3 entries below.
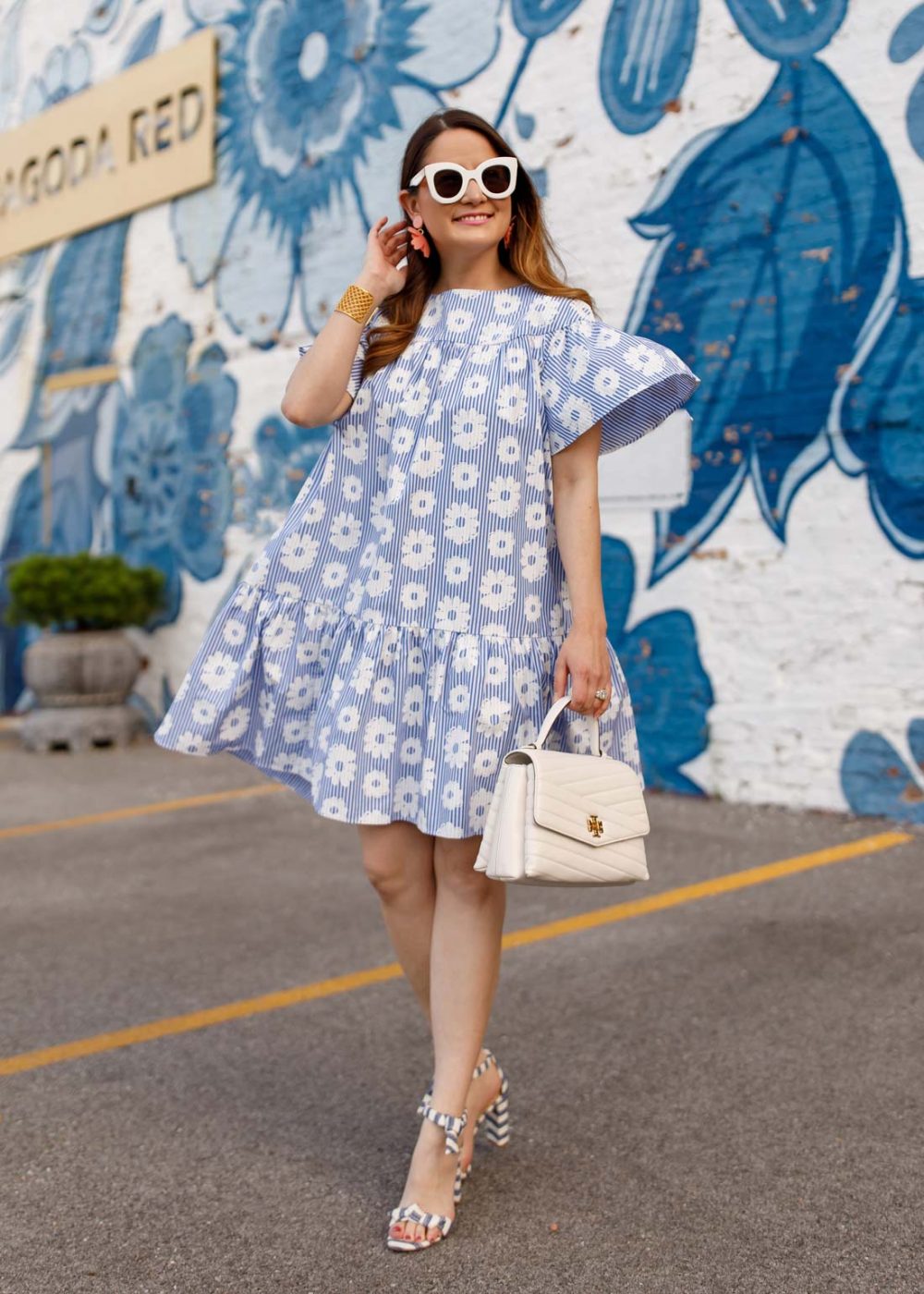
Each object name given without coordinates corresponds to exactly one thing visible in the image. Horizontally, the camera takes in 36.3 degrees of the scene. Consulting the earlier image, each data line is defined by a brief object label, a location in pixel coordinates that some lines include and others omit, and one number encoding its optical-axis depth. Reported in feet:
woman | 7.75
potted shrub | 27.43
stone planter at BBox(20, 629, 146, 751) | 27.27
